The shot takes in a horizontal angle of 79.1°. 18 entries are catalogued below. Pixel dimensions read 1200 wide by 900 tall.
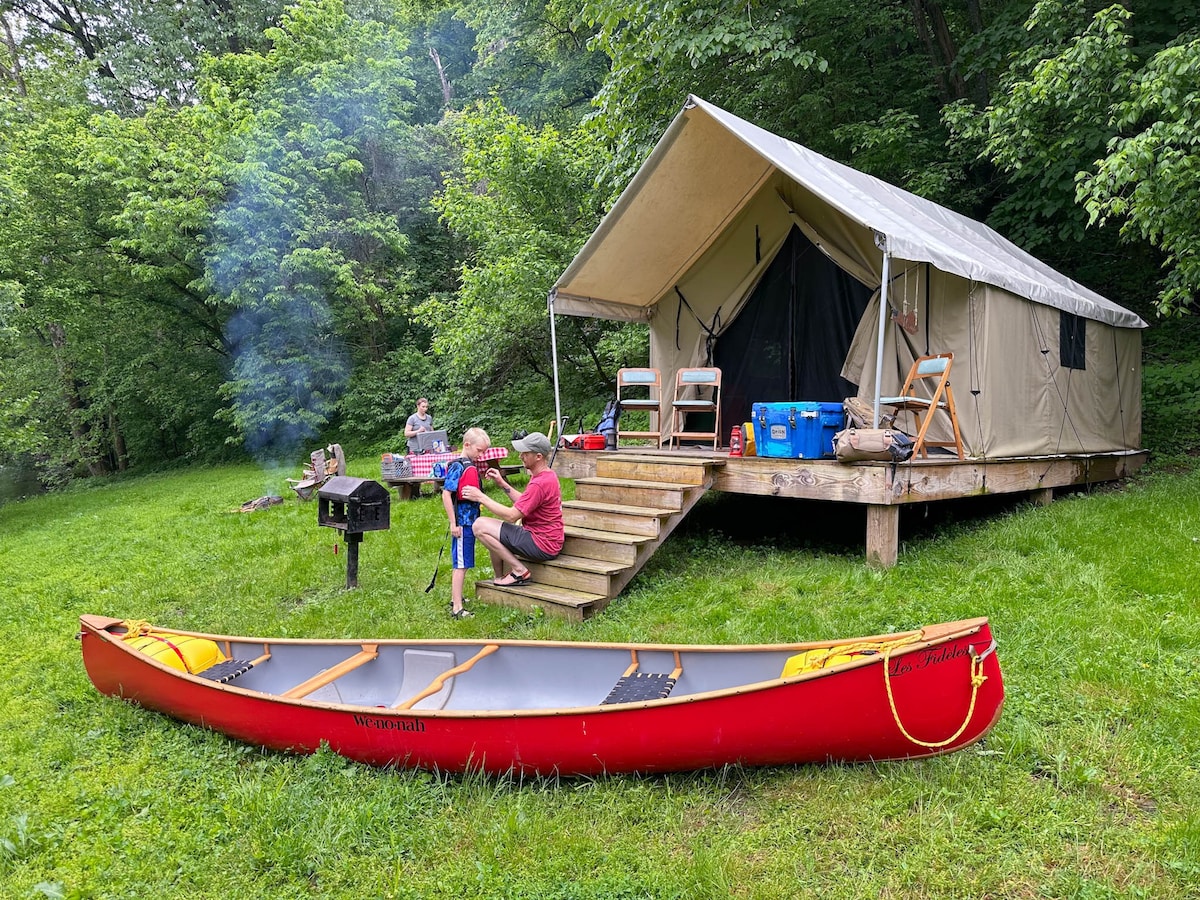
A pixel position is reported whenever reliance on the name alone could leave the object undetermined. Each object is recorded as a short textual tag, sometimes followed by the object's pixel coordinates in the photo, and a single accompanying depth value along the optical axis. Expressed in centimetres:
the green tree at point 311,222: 1586
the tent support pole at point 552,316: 743
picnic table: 952
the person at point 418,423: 1016
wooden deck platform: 512
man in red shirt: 493
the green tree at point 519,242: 1145
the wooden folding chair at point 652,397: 795
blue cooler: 548
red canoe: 246
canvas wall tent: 611
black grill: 523
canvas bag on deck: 494
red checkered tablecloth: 955
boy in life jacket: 489
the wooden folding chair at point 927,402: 532
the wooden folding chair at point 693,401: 772
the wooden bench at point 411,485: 951
